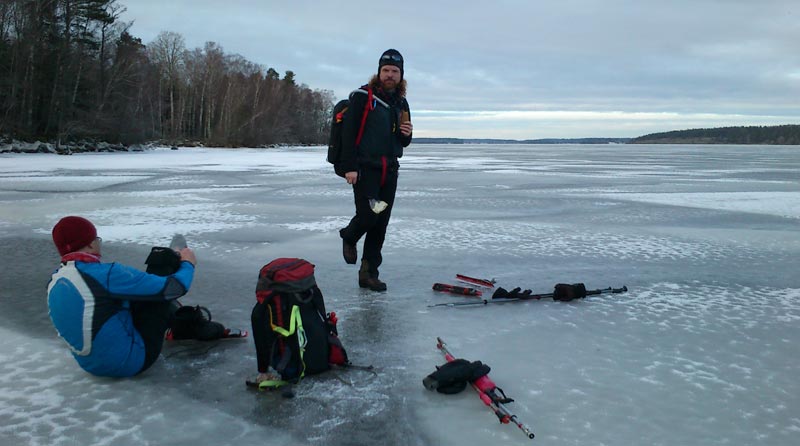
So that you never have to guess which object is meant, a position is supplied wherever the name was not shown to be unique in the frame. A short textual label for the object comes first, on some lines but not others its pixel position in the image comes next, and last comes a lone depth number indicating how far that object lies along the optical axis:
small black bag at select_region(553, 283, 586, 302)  4.54
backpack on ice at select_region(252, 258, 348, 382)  3.01
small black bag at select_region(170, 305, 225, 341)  3.56
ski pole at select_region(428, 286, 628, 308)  4.50
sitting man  2.85
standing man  4.73
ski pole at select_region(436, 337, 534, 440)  2.54
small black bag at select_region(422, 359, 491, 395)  2.88
